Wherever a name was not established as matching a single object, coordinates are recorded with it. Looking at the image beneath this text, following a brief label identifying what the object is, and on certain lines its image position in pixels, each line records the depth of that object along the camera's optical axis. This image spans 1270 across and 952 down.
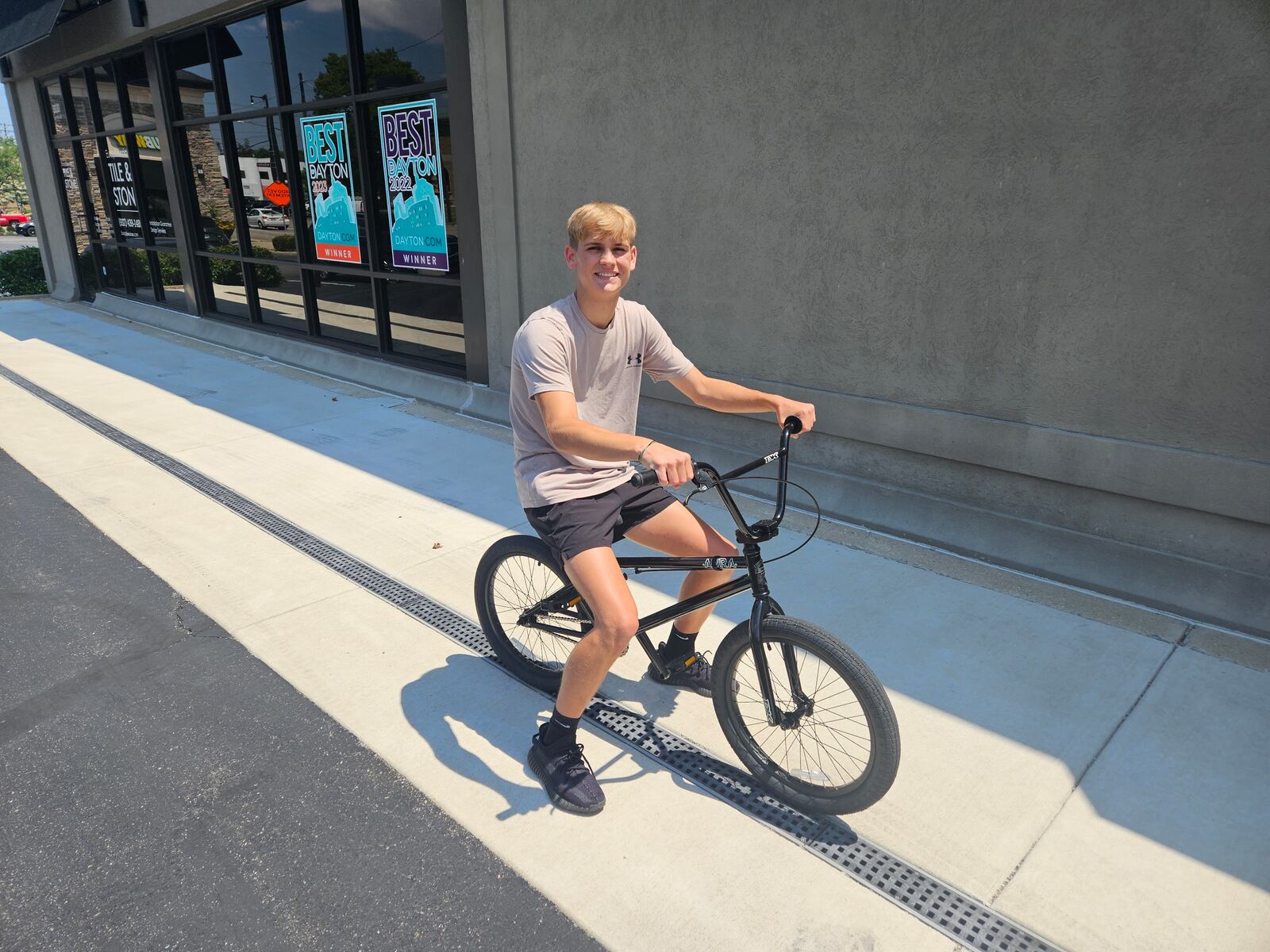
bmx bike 2.43
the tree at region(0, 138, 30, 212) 54.19
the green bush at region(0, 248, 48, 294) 15.92
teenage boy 2.51
